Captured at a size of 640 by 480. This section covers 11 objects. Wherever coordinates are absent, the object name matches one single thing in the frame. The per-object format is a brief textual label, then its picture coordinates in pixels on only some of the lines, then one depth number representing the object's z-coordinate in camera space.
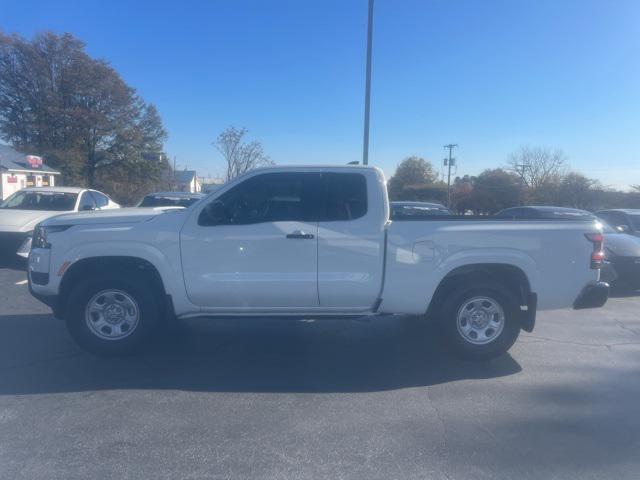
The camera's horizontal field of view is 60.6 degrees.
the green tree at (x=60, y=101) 38.19
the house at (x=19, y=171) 27.77
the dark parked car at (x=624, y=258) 10.04
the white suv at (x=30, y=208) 11.14
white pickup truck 5.54
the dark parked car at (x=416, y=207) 11.27
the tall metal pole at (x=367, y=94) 12.70
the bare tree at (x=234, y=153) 26.55
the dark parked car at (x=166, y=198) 12.29
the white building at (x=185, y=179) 55.10
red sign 29.67
